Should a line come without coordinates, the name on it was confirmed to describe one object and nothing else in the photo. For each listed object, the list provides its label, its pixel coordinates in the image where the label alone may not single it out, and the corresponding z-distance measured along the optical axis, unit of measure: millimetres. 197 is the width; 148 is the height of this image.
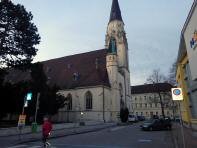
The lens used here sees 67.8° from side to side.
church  31383
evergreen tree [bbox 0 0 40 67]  17609
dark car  18012
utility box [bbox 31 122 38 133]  15308
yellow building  9478
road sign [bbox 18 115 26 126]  11720
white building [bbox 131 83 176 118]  59306
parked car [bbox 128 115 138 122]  34176
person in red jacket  8382
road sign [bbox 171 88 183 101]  6828
